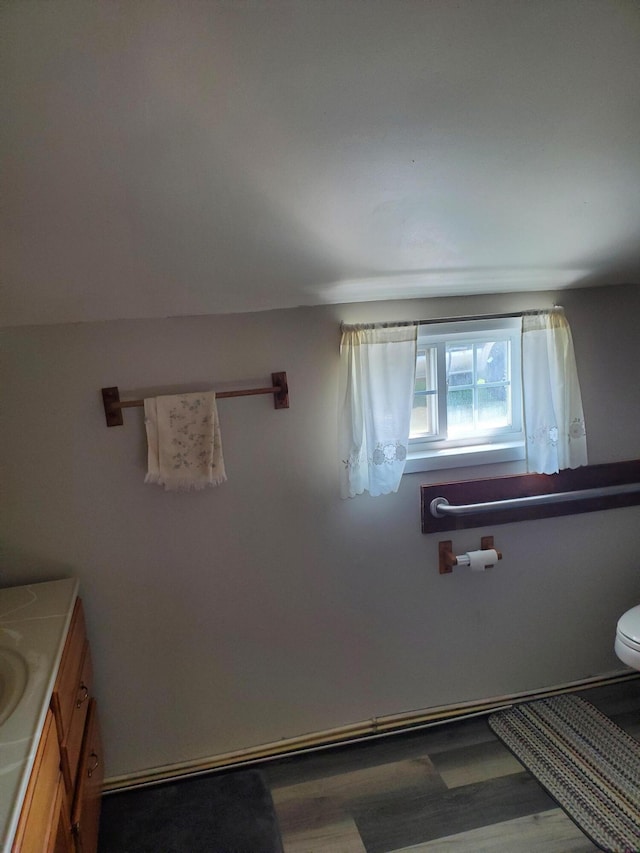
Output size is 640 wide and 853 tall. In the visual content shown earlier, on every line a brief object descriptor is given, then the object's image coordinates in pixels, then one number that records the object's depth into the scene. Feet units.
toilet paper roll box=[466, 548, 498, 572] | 6.83
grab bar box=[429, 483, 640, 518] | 6.86
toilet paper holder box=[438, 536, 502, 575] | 7.04
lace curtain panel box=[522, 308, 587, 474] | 6.76
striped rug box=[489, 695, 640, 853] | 5.78
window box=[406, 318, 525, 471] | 6.90
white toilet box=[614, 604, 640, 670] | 6.23
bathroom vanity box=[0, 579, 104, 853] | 3.30
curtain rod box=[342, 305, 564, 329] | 6.44
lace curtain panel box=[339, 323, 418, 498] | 6.32
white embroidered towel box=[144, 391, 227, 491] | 5.92
